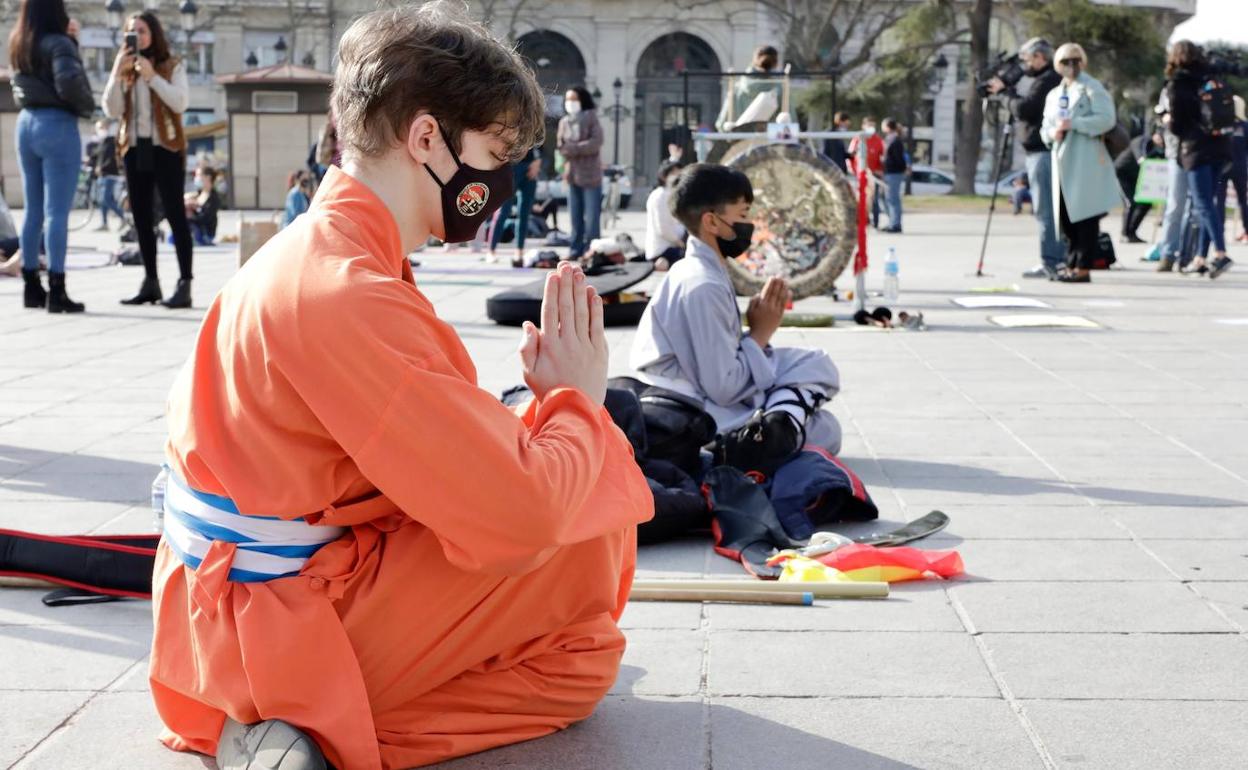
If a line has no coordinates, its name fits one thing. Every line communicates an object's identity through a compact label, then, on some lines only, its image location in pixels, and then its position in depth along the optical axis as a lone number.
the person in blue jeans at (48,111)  9.48
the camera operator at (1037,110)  13.19
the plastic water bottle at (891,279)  11.35
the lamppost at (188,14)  30.03
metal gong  10.78
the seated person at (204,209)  19.50
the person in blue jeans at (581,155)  15.88
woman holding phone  9.90
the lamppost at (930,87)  44.34
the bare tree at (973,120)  38.00
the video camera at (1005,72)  13.27
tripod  13.42
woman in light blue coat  12.78
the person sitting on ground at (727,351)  4.98
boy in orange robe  2.32
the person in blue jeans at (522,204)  16.02
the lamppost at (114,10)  28.00
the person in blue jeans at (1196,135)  13.27
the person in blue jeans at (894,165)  24.37
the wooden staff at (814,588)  3.81
